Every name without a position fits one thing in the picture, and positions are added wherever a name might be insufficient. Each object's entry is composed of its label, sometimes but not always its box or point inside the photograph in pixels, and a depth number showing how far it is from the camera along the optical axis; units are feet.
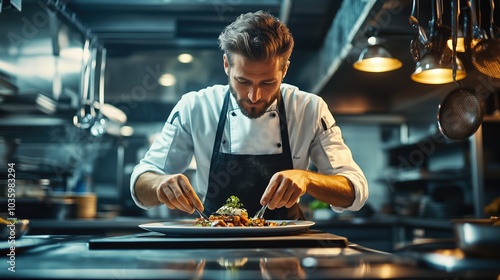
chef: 6.22
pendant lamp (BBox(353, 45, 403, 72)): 9.91
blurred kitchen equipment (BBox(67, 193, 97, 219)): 13.94
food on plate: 4.99
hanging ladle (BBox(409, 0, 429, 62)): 6.33
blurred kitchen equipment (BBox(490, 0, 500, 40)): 6.16
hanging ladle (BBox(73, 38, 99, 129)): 11.71
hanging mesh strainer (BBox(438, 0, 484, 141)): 6.24
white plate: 4.33
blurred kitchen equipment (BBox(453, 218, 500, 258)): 3.14
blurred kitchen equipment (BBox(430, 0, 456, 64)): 6.21
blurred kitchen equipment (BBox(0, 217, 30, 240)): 4.36
